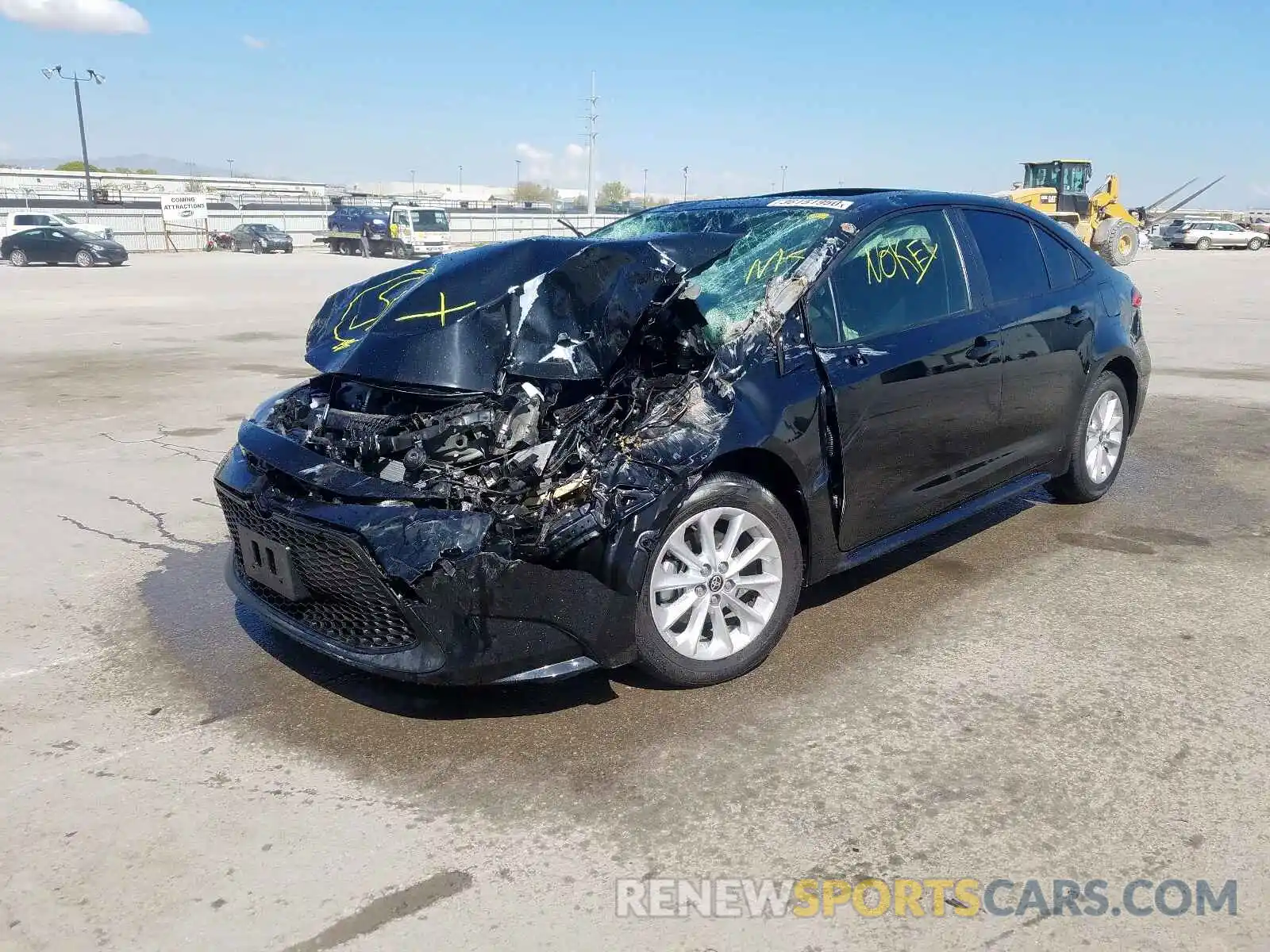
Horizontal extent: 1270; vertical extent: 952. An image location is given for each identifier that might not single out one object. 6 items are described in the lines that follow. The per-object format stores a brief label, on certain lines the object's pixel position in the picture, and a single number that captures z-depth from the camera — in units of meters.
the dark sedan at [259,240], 41.09
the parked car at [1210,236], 47.56
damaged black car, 3.26
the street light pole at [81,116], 50.75
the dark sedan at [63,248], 30.34
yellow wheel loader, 30.72
